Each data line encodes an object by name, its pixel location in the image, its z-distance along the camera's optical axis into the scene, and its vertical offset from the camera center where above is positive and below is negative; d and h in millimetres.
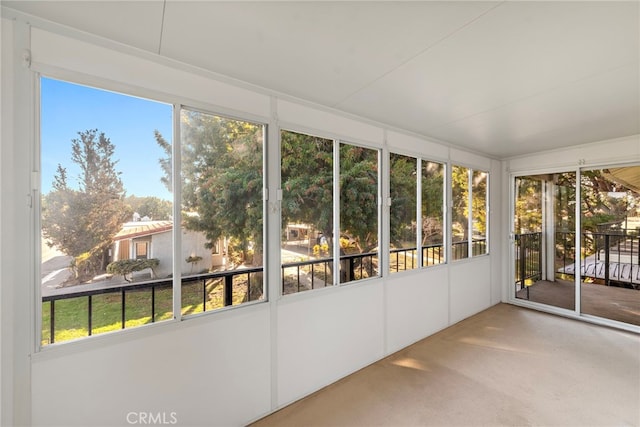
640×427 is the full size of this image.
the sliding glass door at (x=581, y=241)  3312 -406
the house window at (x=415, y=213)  2785 +4
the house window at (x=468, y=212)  3504 +17
